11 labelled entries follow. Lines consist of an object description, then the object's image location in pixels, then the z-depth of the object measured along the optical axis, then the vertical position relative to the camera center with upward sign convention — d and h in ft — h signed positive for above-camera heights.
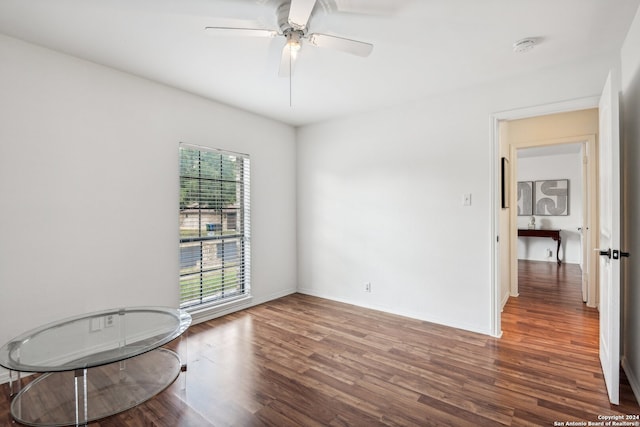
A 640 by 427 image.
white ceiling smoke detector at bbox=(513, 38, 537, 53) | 7.43 +4.11
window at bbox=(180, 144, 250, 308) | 10.88 -0.47
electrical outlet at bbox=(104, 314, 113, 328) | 7.63 -2.67
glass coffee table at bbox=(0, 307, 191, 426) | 5.73 -2.90
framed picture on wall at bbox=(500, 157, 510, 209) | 12.66 +1.34
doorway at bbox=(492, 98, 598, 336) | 12.44 +2.86
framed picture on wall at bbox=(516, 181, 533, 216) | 23.21 +1.12
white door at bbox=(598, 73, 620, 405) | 6.21 -0.67
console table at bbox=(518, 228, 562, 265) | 21.12 -1.46
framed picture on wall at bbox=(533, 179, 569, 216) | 22.08 +1.13
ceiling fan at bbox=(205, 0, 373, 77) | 5.77 +3.54
